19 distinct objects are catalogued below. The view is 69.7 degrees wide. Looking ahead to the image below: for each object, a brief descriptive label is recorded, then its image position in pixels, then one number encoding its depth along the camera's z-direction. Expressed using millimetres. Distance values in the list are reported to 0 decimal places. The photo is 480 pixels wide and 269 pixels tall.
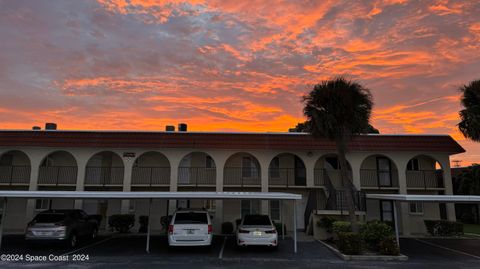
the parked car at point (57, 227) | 14039
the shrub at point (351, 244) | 13094
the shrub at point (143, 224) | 21156
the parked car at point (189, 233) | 13000
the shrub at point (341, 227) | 15620
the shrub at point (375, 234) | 14203
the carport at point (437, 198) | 12711
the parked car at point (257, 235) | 13453
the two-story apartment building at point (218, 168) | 21219
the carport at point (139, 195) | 13383
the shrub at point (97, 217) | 18438
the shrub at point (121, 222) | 20359
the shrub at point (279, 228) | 19603
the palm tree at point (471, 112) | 18766
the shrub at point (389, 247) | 13130
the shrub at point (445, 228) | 20406
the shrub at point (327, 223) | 17875
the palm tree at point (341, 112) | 15695
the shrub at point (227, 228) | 20359
